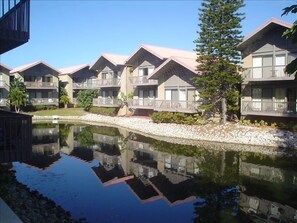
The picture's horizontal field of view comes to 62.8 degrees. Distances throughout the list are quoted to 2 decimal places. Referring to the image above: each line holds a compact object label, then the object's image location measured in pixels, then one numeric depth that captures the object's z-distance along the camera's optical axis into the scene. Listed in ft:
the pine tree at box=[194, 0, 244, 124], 71.58
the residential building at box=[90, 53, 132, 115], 114.54
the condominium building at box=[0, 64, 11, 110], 122.62
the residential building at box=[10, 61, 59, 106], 134.05
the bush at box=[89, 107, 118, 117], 115.24
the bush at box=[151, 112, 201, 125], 79.23
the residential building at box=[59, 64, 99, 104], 150.77
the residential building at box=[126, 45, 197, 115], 87.87
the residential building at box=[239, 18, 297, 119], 67.38
